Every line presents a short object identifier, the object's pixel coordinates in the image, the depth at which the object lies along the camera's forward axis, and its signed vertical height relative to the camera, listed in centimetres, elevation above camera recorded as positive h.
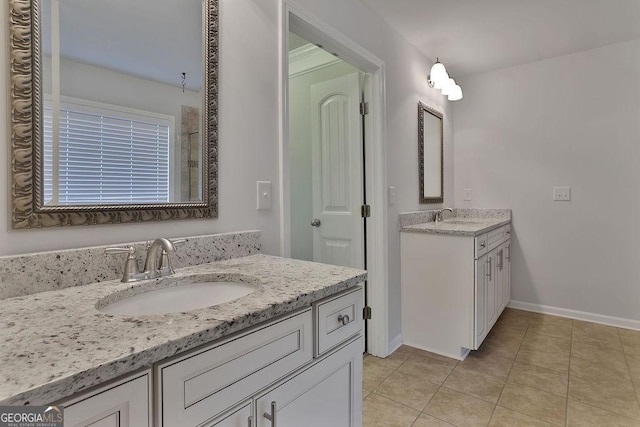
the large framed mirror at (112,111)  85 +31
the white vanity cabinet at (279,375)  62 -36
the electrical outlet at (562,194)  288 +17
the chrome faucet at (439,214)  289 +1
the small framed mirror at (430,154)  275 +53
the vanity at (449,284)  214 -47
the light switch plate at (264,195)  142 +9
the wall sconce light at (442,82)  262 +106
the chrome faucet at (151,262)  96 -14
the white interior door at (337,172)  231 +32
